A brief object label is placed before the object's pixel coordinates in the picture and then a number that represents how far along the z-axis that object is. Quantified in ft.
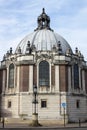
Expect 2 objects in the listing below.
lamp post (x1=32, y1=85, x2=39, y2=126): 140.52
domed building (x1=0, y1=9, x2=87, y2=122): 190.80
